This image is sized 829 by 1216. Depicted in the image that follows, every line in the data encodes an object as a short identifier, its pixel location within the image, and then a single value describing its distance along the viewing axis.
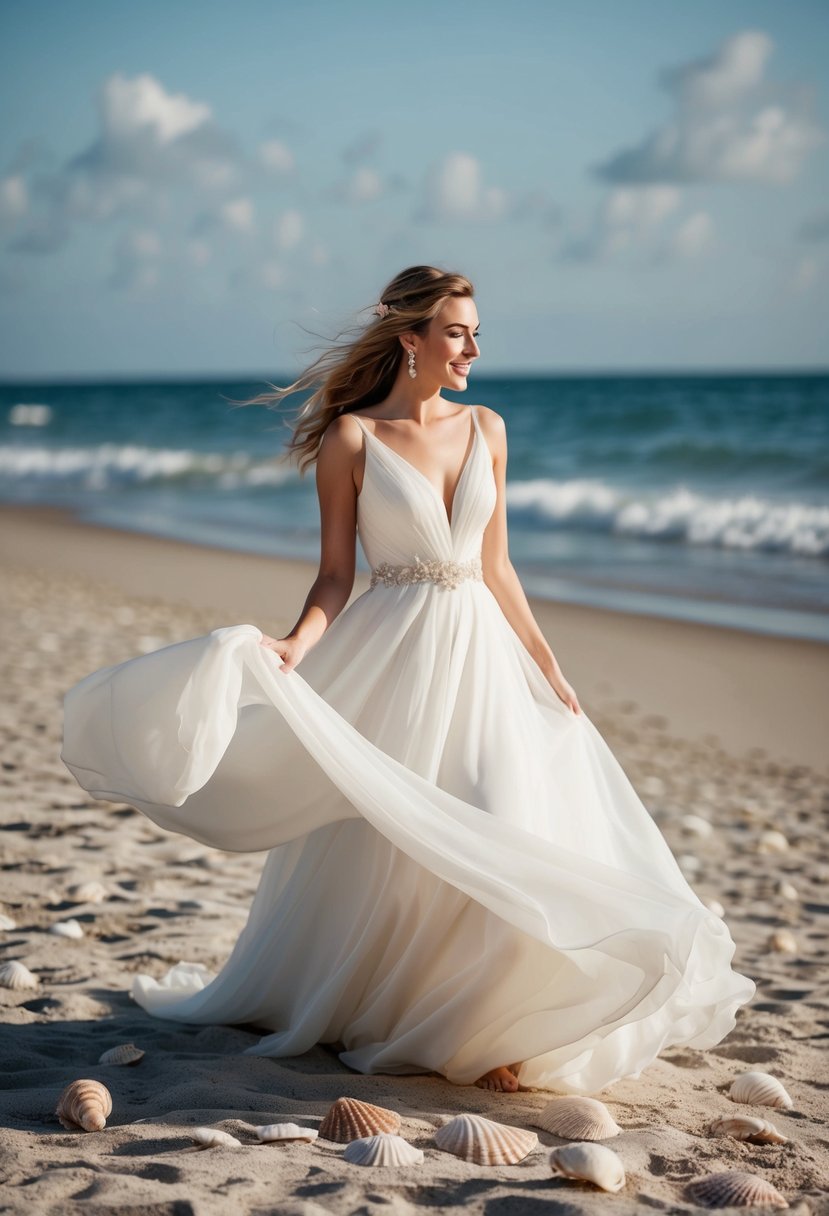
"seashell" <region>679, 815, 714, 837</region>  6.77
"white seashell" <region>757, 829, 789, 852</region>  6.59
